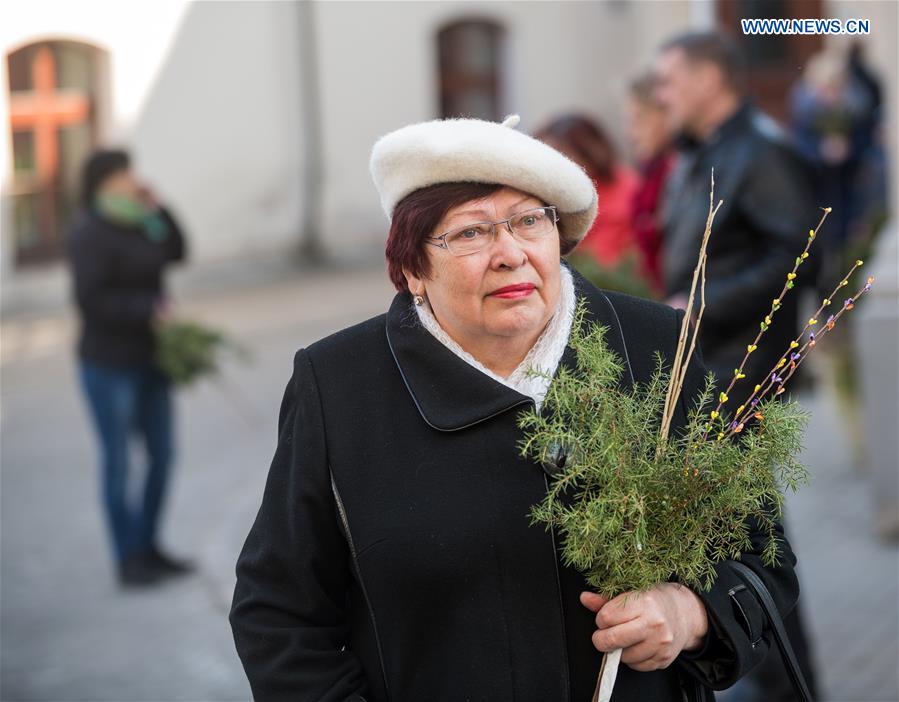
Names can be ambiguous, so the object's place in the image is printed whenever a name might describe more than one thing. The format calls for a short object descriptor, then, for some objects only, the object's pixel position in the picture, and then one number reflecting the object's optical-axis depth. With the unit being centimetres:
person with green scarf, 675
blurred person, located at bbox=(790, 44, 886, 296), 1293
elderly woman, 251
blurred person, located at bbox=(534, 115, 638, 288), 608
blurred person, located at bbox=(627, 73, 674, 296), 564
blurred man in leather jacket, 469
